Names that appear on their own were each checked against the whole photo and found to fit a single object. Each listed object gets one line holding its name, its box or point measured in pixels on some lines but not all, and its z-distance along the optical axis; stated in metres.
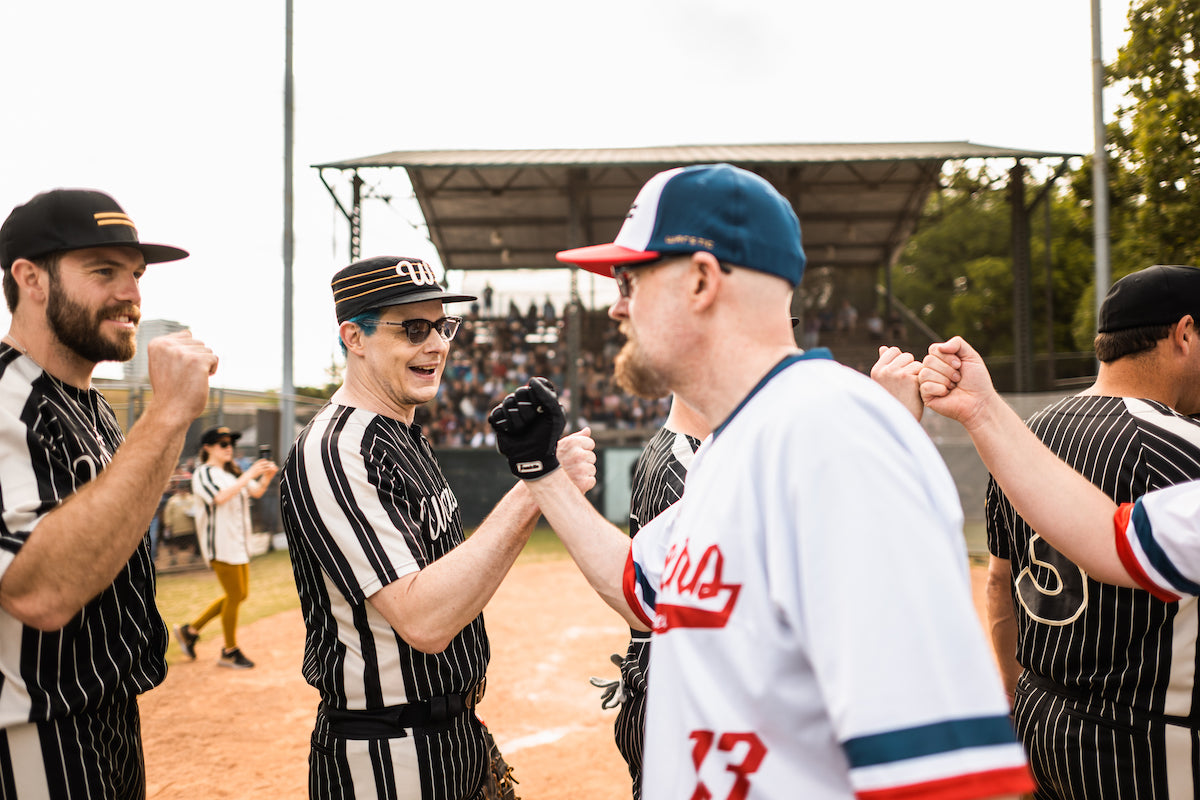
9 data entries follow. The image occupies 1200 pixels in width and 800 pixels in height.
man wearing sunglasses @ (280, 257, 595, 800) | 2.19
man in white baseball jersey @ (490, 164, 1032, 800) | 0.99
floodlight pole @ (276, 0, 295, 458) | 13.43
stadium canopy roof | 19.92
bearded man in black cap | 1.86
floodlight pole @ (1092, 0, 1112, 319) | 11.38
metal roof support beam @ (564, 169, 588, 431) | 21.02
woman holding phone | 7.40
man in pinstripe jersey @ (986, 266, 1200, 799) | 2.26
